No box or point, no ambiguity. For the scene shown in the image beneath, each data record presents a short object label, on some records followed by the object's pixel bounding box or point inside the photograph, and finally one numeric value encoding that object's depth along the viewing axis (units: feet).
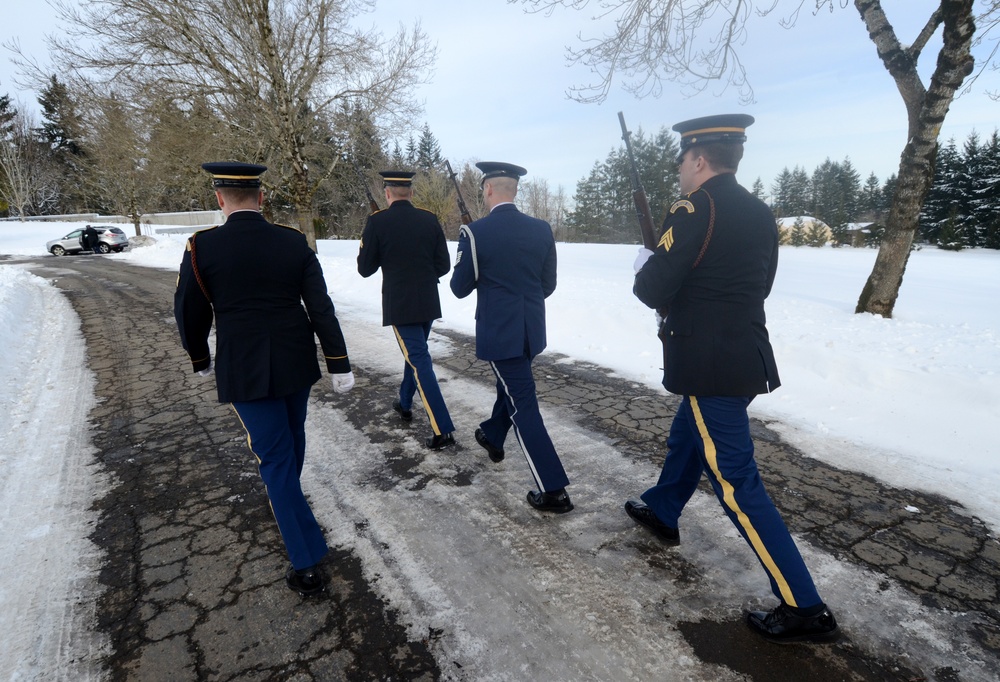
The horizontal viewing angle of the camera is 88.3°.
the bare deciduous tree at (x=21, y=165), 142.92
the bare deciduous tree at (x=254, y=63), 43.80
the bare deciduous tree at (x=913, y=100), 19.69
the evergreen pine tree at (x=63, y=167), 150.14
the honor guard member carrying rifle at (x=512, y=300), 10.13
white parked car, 93.25
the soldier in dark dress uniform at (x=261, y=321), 7.91
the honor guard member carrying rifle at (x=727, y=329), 6.84
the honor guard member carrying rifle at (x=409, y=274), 13.03
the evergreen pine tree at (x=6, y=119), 144.56
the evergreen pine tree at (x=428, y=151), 176.24
